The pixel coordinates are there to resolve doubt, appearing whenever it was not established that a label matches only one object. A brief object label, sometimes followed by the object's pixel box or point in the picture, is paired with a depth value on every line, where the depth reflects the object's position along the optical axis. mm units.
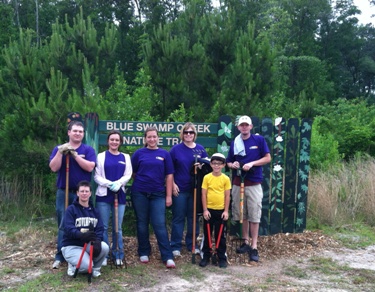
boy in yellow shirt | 6016
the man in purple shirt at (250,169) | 6352
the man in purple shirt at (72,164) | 5629
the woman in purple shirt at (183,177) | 6230
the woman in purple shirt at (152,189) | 5977
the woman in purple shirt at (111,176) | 5836
